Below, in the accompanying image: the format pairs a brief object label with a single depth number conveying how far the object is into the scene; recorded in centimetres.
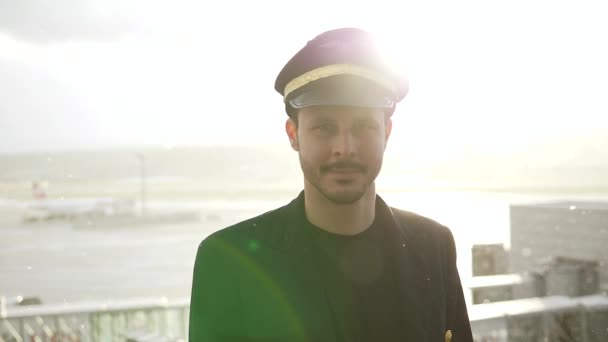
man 220
